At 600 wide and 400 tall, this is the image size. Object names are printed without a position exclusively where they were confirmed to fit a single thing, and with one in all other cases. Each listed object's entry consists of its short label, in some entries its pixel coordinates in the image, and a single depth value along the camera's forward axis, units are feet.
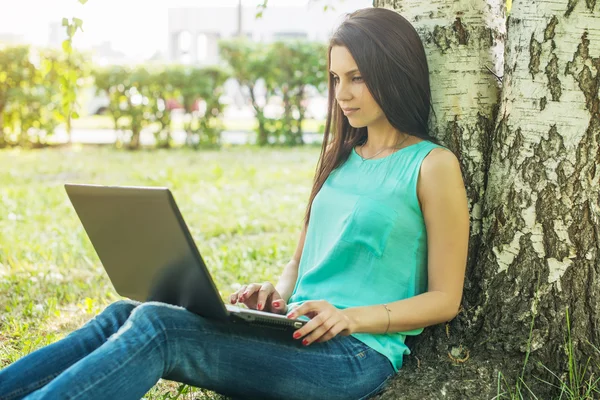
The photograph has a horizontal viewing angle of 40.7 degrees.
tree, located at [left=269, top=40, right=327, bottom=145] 40.57
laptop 6.95
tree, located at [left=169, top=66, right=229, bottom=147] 39.42
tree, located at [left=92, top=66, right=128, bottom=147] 39.14
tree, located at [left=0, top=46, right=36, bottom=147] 39.01
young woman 7.33
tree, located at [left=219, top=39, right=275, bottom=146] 40.55
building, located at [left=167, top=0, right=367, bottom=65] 102.73
